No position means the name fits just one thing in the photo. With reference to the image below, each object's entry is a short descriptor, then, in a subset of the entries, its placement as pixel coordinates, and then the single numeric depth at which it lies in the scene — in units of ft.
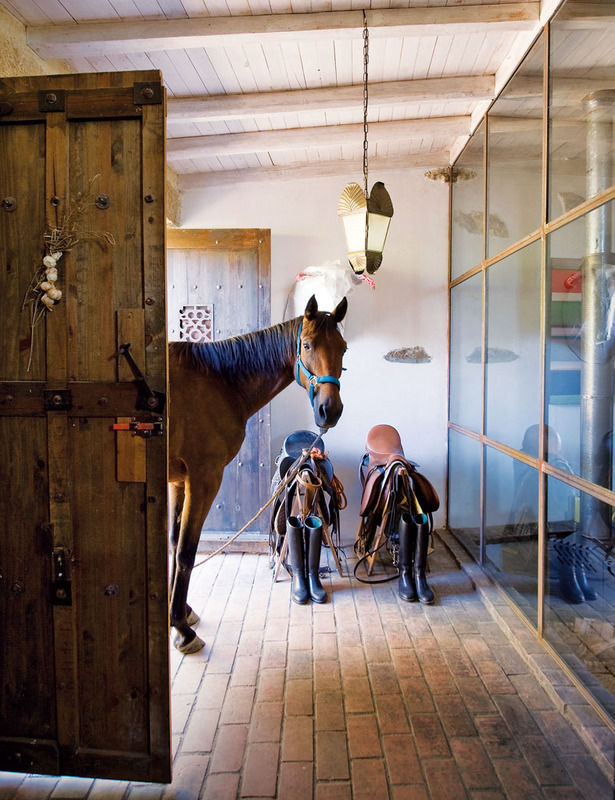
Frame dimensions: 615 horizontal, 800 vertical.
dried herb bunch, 5.01
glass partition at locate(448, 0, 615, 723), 6.75
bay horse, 8.04
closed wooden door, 12.73
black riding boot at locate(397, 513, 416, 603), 10.12
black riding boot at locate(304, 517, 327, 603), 10.10
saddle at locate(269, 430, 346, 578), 10.48
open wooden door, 5.07
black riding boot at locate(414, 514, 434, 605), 10.00
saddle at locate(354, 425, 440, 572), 10.49
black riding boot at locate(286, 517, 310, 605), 10.14
